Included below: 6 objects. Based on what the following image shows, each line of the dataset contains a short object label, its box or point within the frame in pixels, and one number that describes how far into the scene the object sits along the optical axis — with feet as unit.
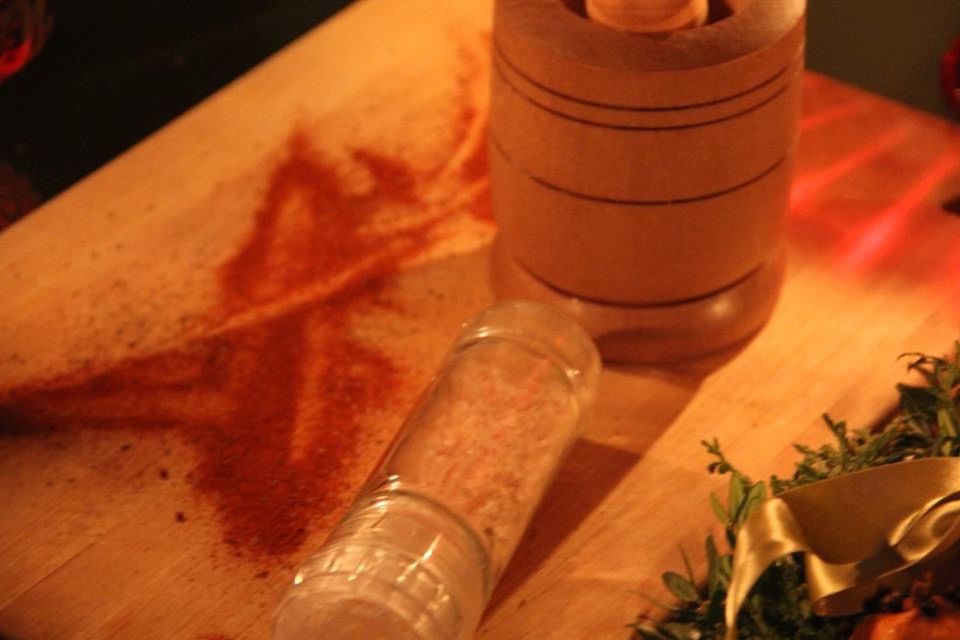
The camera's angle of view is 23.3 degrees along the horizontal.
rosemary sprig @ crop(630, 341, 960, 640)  2.16
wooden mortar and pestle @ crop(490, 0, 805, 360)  2.31
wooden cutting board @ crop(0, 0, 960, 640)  2.31
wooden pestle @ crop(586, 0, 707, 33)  2.33
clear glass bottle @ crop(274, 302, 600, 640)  2.13
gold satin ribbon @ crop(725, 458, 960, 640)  2.15
